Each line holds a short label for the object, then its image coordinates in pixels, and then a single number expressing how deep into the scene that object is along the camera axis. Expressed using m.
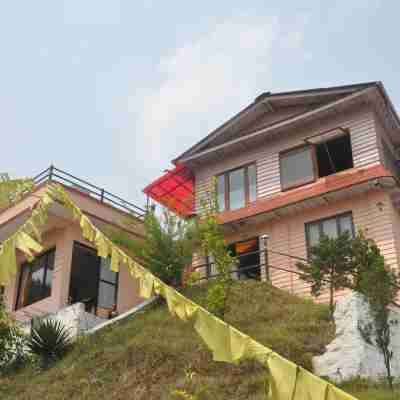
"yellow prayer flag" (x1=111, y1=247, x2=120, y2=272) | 6.22
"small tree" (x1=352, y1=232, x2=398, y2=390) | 12.98
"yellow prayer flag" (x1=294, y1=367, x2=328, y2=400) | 4.23
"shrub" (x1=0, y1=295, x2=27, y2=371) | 17.09
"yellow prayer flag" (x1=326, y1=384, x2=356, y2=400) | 4.12
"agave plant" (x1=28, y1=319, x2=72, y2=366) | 16.55
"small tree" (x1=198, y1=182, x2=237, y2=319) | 16.22
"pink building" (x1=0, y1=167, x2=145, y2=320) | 21.12
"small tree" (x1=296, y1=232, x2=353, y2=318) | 15.64
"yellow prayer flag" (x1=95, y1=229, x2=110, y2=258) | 6.29
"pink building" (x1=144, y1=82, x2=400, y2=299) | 20.09
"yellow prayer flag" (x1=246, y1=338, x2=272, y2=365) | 4.66
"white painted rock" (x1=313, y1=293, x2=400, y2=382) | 13.23
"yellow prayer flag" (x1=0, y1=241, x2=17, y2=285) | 5.80
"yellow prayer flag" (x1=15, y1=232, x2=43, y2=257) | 6.01
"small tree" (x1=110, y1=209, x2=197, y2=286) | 19.64
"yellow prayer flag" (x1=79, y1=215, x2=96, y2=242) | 6.66
